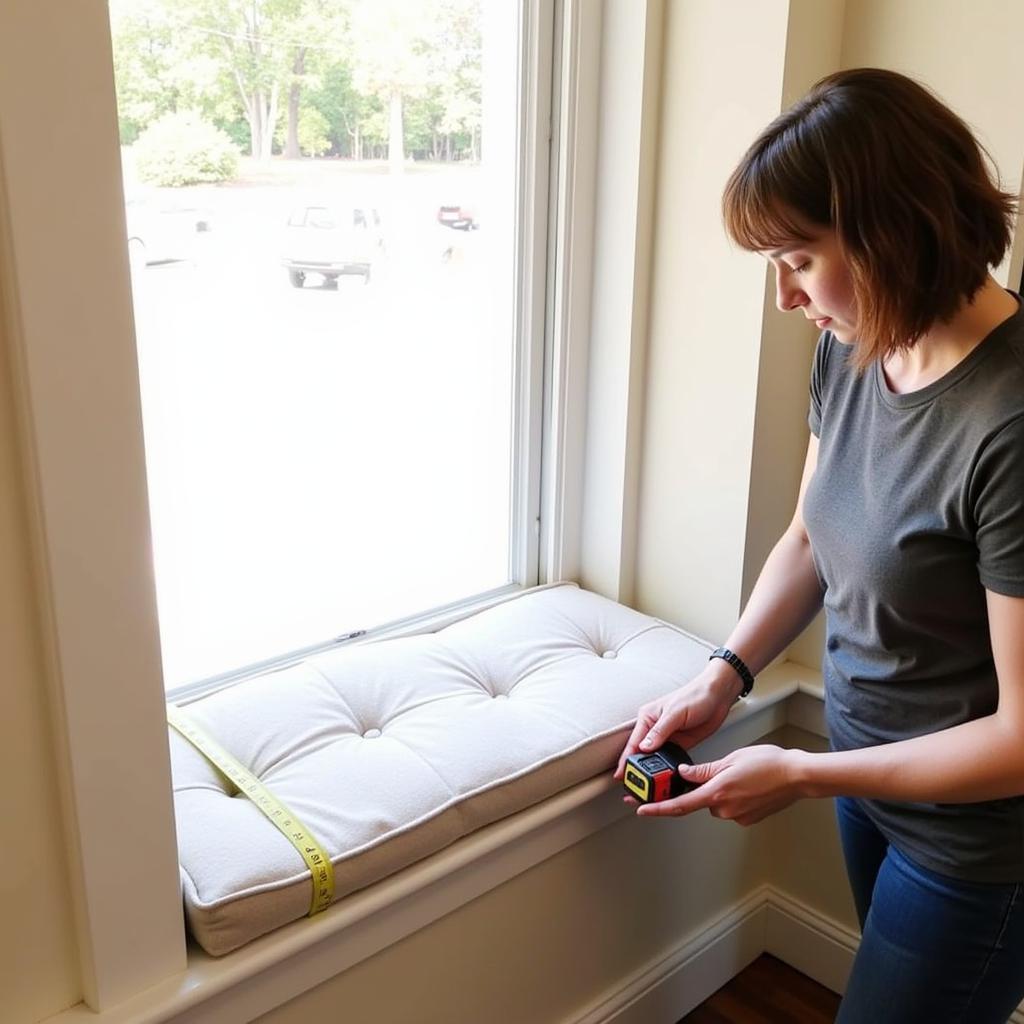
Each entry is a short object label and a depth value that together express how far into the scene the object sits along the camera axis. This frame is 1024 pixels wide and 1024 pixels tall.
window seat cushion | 1.15
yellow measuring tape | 1.15
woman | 0.95
